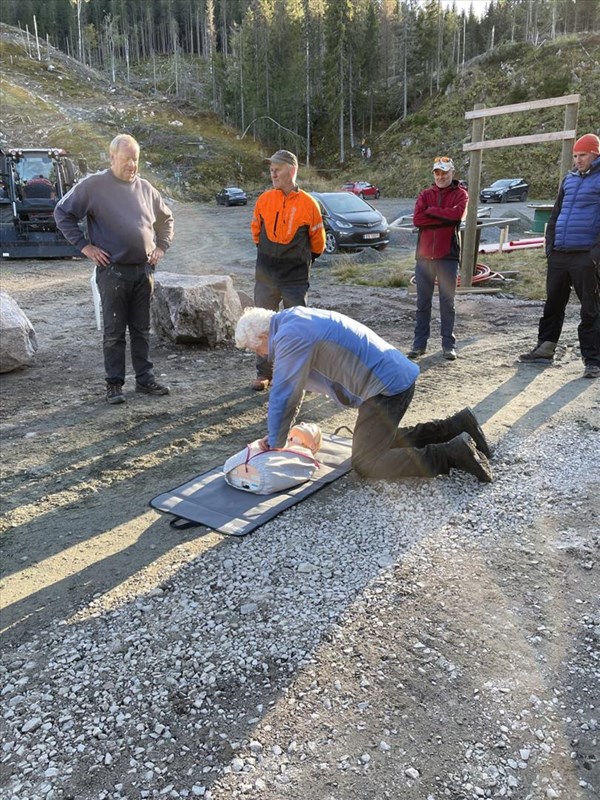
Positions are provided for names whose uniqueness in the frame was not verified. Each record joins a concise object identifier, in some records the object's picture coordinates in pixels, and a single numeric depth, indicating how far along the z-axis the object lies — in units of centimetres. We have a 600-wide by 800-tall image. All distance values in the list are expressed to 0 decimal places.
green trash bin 1721
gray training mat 348
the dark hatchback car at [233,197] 3356
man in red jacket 614
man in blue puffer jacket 555
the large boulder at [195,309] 680
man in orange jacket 516
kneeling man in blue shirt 349
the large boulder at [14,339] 621
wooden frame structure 845
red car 3672
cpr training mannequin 373
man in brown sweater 490
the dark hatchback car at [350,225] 1470
